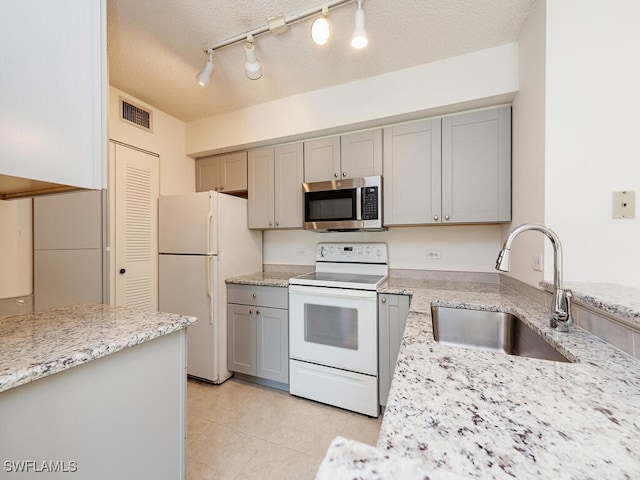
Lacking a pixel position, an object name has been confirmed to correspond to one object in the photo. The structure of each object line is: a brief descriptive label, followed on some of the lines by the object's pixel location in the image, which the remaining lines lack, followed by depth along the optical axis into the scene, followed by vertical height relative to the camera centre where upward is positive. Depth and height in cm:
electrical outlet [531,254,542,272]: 133 -13
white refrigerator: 227 -25
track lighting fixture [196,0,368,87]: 138 +123
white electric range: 188 -78
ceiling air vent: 226 +112
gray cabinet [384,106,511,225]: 183 +52
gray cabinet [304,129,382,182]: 216 +71
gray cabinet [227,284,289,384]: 218 -81
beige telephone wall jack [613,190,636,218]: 113 +15
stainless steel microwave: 209 +28
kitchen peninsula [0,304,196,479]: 68 -49
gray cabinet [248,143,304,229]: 243 +50
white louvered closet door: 221 +9
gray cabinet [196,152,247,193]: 266 +69
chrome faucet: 96 -16
